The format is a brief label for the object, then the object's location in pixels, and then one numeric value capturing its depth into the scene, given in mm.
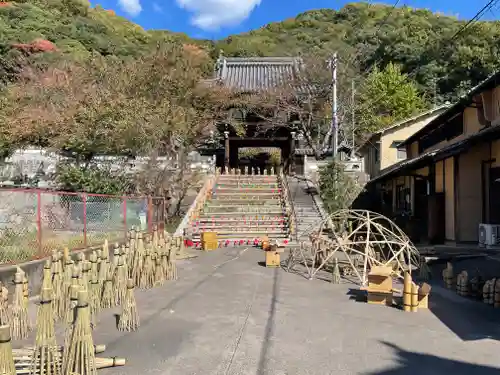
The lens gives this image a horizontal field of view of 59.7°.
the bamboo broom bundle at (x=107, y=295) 7192
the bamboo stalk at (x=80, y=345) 4094
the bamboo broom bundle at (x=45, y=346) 4145
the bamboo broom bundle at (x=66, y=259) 7062
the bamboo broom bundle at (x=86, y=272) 6312
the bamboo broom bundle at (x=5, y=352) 3348
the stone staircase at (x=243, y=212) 18203
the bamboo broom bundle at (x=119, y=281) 7191
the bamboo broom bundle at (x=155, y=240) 9573
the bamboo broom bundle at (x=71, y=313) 4180
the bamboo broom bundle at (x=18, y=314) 5809
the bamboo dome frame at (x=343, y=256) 9961
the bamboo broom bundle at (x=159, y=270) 9367
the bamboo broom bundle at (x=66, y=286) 6574
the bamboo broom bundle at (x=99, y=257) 7483
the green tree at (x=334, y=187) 20562
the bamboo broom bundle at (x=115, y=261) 7282
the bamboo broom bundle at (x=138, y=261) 8797
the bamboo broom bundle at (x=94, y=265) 6957
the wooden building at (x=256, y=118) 27453
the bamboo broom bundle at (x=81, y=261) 6504
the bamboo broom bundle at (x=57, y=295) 6570
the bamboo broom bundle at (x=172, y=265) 10227
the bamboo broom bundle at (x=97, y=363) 4176
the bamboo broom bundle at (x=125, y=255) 7352
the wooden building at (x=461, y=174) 12039
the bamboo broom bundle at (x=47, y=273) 5298
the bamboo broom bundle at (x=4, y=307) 5680
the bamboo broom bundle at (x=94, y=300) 6460
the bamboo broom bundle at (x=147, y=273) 8977
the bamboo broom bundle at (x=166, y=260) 9825
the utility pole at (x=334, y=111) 20109
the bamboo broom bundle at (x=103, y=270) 7203
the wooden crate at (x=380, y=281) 7988
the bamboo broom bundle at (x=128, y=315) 6102
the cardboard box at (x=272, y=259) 12312
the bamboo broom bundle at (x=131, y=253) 8680
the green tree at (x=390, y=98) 35375
